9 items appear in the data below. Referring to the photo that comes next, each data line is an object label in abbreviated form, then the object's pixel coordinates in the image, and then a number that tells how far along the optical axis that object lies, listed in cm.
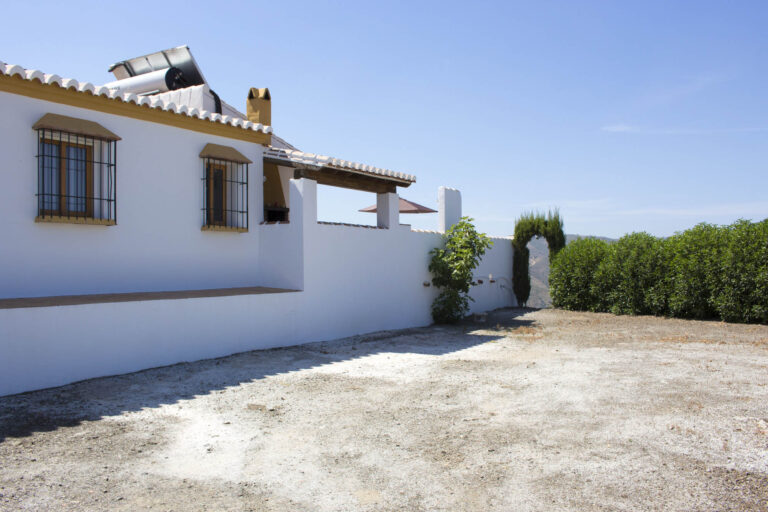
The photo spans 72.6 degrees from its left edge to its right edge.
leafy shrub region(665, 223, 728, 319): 1198
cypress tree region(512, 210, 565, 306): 1652
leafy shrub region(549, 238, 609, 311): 1473
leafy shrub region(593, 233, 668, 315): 1309
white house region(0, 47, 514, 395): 690
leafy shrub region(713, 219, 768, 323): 1126
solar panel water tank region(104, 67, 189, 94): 1194
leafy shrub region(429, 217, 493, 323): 1210
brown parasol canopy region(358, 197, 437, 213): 1742
